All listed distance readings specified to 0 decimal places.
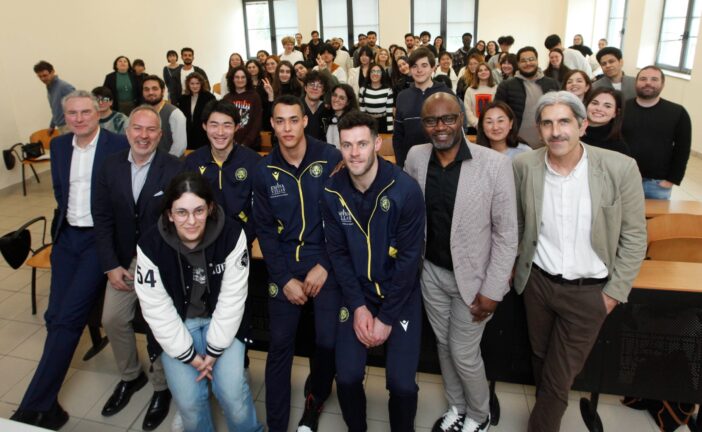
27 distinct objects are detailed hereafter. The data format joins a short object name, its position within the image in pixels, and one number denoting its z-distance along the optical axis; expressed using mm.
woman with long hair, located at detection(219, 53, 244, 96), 8367
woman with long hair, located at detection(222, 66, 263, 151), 5094
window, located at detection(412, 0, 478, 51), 13188
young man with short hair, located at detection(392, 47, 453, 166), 3846
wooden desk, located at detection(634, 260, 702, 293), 2133
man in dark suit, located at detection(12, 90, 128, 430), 2613
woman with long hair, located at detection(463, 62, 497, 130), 5165
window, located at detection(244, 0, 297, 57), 14180
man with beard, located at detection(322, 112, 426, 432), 2066
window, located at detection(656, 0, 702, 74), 7746
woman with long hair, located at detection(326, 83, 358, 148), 4355
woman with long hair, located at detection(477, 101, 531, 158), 3100
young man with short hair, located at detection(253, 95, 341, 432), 2332
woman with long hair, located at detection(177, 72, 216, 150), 5254
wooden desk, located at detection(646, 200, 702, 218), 3092
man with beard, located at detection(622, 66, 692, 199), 3346
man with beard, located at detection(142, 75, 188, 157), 4332
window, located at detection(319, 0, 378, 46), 13695
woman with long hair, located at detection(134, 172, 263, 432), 2129
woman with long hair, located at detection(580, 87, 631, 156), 2943
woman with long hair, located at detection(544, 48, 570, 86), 5652
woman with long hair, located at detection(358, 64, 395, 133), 5465
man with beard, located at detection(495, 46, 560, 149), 4086
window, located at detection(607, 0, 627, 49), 10734
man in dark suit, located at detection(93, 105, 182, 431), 2564
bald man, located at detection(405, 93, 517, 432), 2021
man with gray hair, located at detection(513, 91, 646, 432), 1948
